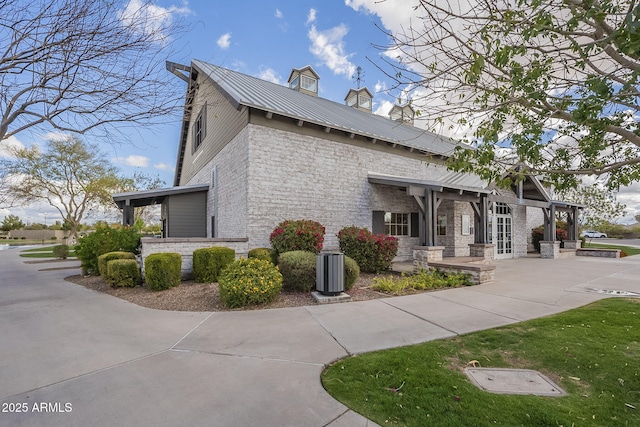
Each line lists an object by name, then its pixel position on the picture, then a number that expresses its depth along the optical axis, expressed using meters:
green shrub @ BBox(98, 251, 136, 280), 8.80
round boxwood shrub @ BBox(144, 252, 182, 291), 7.49
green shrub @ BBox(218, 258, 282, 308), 5.98
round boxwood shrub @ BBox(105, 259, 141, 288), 7.99
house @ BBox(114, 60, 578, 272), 10.27
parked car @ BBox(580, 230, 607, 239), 45.24
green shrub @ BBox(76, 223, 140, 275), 9.88
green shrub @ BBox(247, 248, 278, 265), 8.65
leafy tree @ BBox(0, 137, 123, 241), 23.64
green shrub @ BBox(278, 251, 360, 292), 7.21
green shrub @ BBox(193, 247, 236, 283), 8.33
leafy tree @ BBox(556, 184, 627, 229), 21.12
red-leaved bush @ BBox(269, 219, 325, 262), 9.12
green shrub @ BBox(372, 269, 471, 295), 7.52
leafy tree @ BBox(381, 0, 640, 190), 2.74
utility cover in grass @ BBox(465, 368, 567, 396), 2.98
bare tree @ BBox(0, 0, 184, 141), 4.17
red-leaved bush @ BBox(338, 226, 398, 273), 10.09
